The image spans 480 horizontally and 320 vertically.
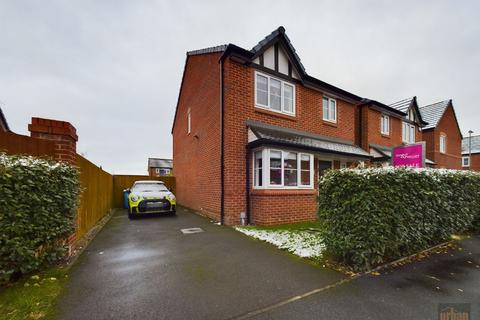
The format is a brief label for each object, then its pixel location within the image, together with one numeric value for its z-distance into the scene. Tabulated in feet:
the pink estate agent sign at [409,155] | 23.22
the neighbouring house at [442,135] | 60.75
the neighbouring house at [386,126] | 42.49
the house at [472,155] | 100.56
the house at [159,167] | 121.29
